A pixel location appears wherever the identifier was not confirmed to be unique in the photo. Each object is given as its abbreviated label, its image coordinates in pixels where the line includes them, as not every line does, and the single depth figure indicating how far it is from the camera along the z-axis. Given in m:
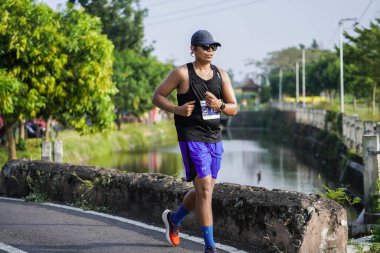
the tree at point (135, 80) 48.50
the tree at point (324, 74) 74.88
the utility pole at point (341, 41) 36.41
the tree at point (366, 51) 32.88
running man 5.52
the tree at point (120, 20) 49.00
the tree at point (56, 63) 19.30
